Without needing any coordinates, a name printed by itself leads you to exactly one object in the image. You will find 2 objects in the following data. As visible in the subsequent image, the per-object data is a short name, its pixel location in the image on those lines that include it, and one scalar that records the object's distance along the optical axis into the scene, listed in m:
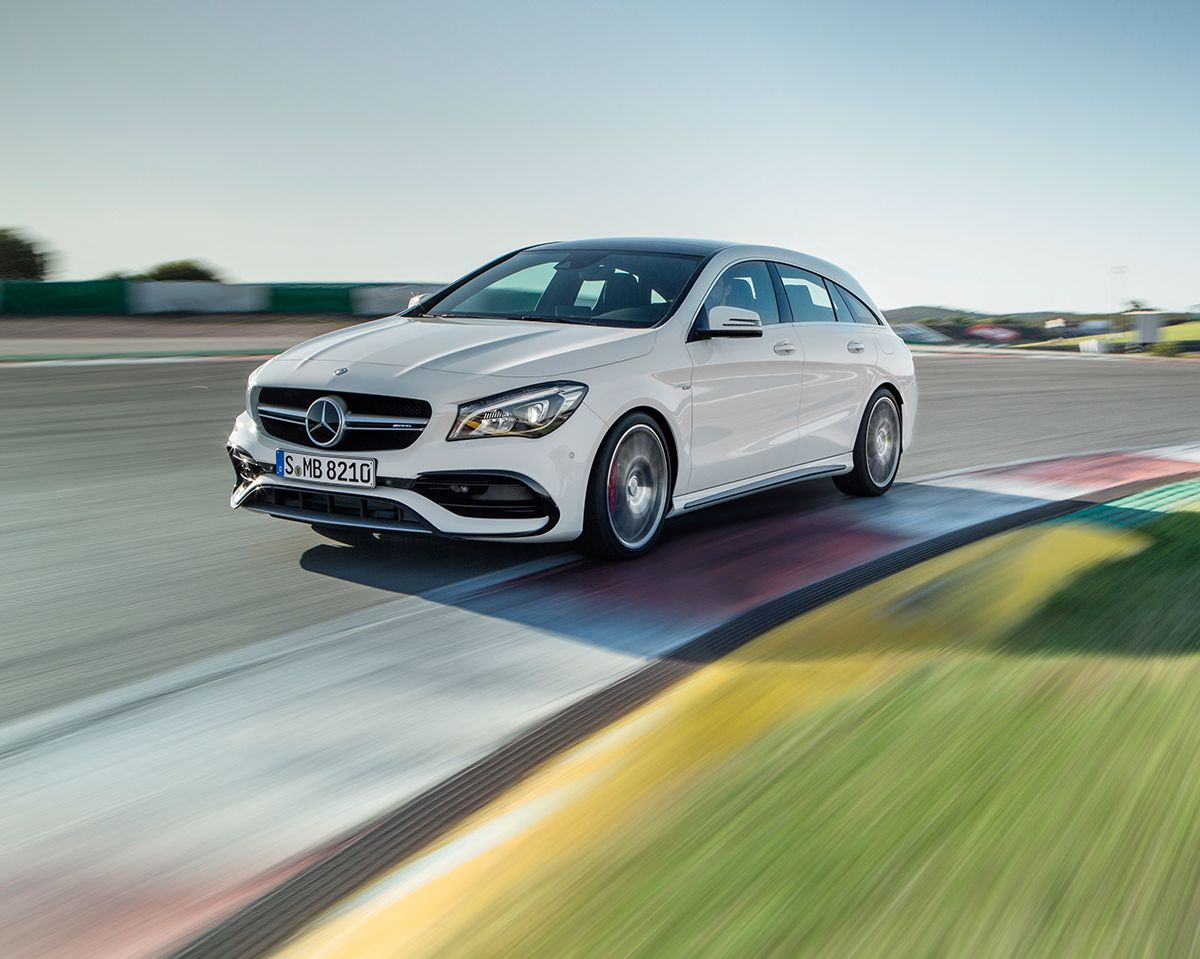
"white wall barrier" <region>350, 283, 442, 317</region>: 38.47
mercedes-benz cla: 5.75
